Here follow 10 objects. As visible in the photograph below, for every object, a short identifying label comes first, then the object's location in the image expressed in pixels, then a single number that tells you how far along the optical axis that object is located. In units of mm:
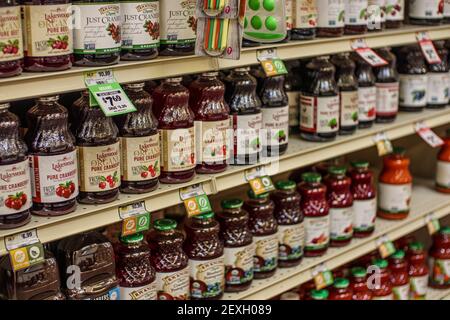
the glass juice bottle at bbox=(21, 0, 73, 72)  1648
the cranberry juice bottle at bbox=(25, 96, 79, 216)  1736
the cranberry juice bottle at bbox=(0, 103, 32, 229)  1663
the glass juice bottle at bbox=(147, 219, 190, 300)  2123
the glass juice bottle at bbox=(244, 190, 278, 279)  2424
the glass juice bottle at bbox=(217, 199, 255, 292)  2320
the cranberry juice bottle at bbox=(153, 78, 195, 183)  2008
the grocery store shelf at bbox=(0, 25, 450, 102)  1620
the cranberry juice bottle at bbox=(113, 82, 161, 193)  1927
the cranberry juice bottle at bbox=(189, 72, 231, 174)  2105
